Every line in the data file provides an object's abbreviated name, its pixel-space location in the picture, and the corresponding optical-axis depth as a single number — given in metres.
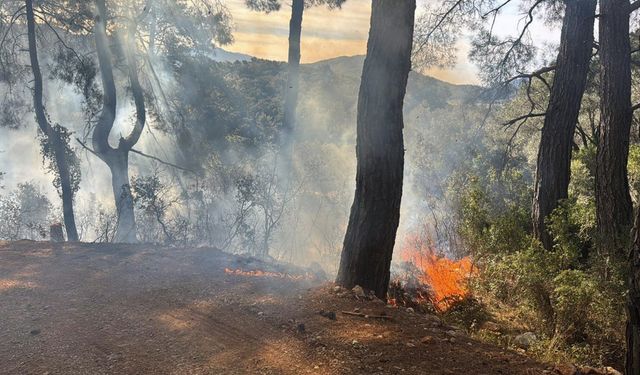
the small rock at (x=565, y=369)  3.65
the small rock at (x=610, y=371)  4.28
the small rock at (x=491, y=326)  6.20
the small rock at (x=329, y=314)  4.74
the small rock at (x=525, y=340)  5.49
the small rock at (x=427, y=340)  4.18
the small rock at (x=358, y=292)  5.41
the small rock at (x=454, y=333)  4.46
